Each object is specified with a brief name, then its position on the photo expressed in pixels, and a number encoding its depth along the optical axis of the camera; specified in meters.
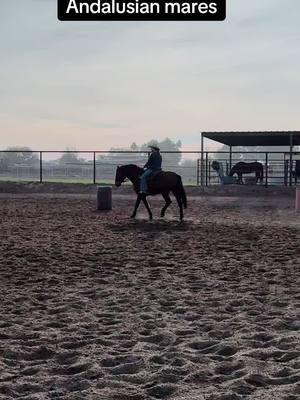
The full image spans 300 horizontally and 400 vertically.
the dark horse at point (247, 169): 30.16
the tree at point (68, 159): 79.21
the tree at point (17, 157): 81.75
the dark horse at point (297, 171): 28.25
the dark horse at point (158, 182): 14.35
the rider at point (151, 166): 13.97
